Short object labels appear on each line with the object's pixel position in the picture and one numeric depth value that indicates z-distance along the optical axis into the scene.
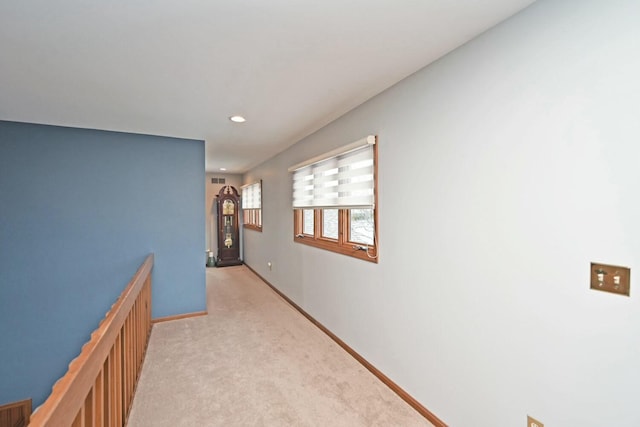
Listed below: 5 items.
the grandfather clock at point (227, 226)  6.95
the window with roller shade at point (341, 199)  2.55
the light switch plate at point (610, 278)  1.11
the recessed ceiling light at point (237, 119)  3.02
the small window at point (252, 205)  5.89
